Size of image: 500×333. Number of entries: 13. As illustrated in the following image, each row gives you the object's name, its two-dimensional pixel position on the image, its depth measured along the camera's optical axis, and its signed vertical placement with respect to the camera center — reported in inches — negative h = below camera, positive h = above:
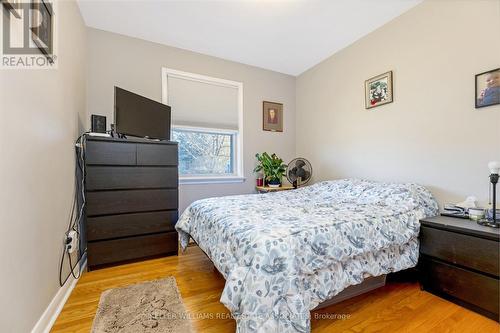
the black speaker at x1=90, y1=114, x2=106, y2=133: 84.1 +16.4
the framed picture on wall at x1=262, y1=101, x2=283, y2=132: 141.1 +32.3
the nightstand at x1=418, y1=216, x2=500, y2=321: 54.7 -25.7
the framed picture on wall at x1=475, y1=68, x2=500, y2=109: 66.7 +23.8
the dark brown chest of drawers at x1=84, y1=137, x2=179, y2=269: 81.7 -12.4
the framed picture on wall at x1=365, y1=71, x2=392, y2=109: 95.9 +34.0
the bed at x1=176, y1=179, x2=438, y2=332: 42.4 -18.3
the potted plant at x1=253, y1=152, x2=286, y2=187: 130.7 -1.2
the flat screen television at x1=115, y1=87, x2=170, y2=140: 84.7 +21.2
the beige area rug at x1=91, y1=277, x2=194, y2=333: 52.4 -37.3
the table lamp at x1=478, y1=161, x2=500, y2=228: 59.7 -4.5
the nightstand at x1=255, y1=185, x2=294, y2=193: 126.1 -12.4
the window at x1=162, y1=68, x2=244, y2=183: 117.6 +23.6
